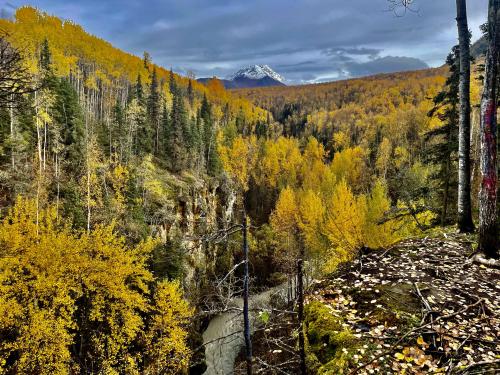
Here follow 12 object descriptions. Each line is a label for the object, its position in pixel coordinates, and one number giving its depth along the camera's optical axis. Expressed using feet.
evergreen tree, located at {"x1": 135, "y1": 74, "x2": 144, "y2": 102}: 171.12
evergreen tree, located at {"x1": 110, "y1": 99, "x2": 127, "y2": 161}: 132.36
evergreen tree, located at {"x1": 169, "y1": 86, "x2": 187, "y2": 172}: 163.57
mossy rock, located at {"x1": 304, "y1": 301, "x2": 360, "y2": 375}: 12.99
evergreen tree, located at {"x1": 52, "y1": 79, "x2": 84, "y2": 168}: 110.01
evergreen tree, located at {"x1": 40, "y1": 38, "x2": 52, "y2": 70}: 120.97
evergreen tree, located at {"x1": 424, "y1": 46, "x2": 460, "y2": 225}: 52.90
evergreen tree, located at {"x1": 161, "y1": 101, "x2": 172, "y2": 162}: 170.19
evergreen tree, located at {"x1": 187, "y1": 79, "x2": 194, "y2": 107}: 350.33
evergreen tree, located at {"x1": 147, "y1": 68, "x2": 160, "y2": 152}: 175.73
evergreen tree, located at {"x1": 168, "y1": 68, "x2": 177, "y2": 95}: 225.82
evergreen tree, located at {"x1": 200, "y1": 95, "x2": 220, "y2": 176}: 192.03
